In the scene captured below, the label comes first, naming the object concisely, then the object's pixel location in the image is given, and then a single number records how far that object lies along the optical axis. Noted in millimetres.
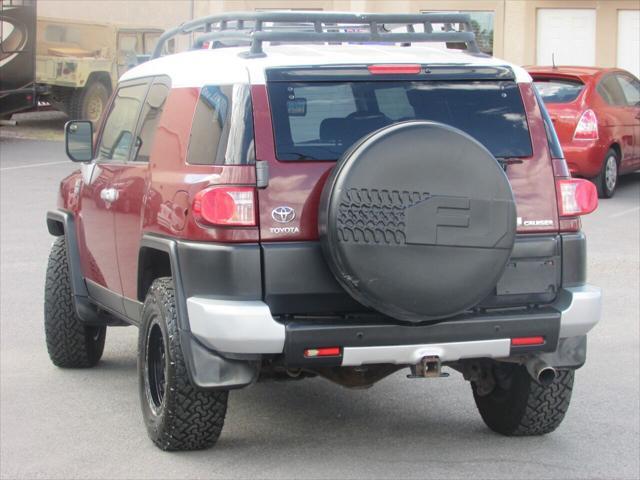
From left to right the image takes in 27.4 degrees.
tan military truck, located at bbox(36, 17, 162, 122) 23670
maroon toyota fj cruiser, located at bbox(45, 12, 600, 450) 5164
